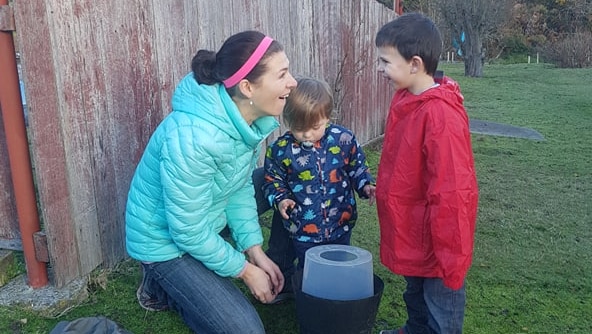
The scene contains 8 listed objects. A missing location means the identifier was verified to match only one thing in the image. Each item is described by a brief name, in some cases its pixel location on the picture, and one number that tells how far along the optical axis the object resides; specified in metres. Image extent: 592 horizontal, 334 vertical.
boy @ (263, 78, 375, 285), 2.84
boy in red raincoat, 2.20
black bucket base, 2.36
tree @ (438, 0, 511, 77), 23.08
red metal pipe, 2.63
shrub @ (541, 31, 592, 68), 26.20
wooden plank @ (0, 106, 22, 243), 3.00
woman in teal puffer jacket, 2.34
